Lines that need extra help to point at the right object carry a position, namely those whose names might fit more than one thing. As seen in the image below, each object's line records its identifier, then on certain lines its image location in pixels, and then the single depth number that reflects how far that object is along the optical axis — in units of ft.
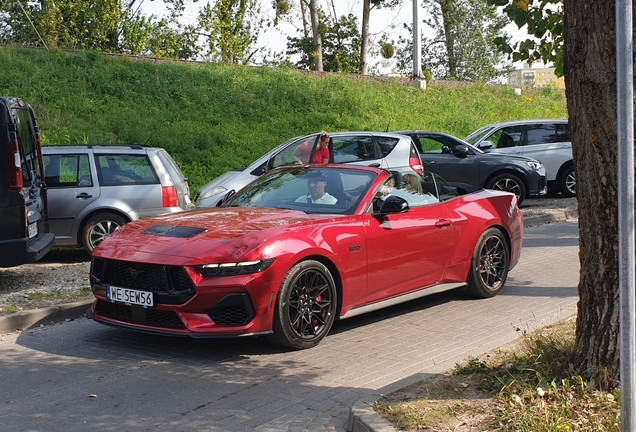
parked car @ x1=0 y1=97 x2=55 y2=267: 29.94
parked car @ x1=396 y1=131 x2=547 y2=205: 58.90
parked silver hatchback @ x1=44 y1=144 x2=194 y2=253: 39.19
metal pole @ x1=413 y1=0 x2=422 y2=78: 106.22
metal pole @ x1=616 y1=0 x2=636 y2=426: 13.19
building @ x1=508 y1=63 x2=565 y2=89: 135.03
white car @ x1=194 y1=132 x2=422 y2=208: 49.24
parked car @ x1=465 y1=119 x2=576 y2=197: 64.85
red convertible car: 21.43
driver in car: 25.95
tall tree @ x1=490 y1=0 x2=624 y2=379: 16.47
